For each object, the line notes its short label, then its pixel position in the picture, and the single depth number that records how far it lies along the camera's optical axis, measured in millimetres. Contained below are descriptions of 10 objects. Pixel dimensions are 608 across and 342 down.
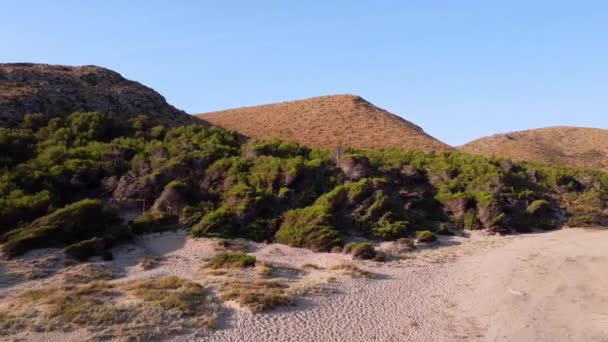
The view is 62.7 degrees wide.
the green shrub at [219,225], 17141
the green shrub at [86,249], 14578
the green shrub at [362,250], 16094
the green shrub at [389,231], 18219
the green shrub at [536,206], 22375
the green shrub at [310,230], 17094
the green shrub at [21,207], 15842
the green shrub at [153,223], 17062
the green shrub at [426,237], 18172
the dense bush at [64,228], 14617
